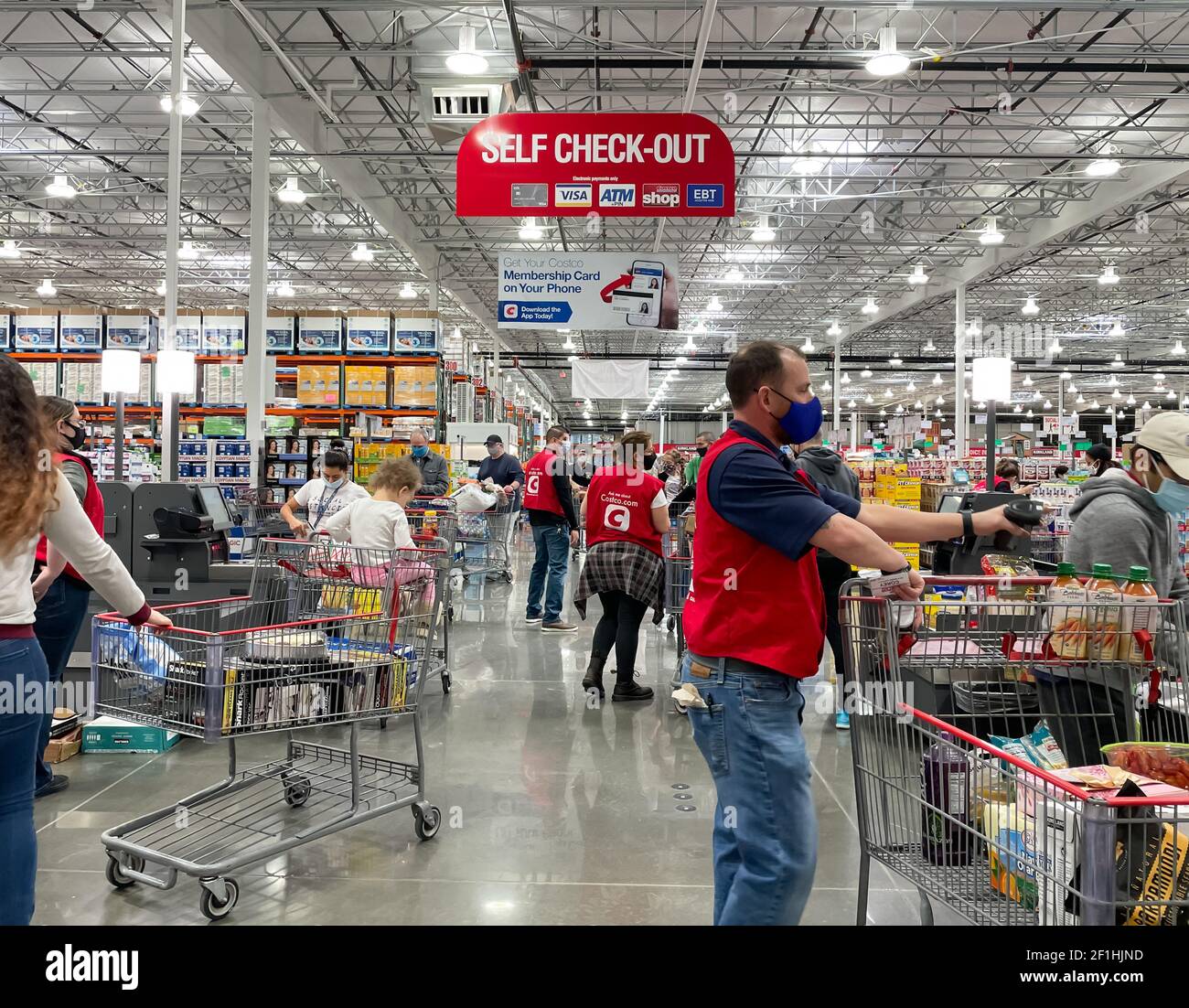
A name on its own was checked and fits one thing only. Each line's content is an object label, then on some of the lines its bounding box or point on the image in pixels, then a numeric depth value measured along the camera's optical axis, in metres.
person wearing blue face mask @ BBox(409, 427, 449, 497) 11.48
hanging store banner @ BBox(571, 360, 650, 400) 16.80
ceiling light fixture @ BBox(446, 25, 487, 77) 9.32
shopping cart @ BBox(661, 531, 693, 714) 6.50
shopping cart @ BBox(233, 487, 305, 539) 9.49
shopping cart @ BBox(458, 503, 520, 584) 10.87
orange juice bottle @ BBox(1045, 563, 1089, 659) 2.46
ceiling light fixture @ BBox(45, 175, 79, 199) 14.96
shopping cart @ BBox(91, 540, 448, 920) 3.20
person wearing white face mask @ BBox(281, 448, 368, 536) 6.84
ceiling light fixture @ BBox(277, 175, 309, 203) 14.15
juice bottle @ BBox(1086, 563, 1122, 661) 2.45
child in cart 5.26
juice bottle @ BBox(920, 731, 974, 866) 2.18
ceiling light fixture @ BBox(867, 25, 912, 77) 9.59
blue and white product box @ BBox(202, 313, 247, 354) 13.17
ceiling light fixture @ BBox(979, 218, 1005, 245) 16.50
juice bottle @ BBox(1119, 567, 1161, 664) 2.45
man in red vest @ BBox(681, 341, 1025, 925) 2.13
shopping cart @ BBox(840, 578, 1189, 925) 1.72
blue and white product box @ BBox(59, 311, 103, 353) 12.70
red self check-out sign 7.26
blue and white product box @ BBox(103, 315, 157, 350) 12.81
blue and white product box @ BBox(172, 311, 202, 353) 13.20
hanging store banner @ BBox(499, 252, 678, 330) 9.68
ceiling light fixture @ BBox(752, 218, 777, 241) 16.44
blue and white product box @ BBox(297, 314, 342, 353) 13.38
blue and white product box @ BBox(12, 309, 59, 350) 12.63
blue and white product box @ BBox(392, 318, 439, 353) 13.41
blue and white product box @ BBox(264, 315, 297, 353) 13.42
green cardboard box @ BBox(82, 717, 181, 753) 4.72
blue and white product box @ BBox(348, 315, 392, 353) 13.35
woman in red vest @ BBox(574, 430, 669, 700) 5.82
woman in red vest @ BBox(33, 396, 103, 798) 3.96
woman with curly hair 2.00
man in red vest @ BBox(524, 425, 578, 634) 8.39
